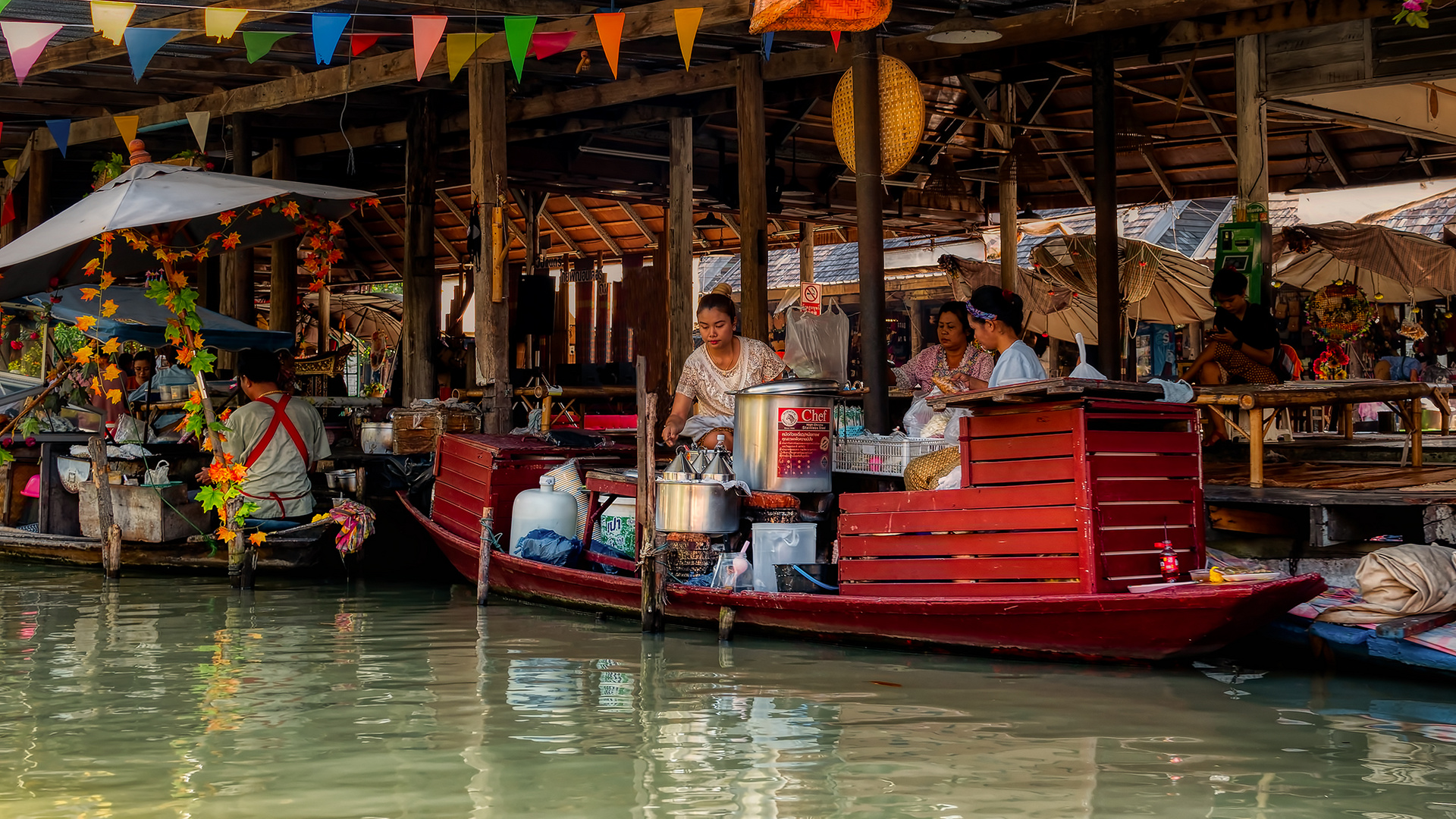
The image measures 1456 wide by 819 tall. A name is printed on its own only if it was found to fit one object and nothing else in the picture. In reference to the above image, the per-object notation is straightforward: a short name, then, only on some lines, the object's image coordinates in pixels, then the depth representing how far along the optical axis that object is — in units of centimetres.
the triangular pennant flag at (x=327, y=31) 797
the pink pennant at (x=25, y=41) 785
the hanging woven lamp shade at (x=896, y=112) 809
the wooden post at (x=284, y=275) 1339
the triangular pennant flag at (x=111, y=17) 759
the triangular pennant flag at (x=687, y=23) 791
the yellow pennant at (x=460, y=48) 855
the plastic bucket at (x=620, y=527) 769
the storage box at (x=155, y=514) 930
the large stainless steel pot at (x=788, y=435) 673
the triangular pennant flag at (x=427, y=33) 793
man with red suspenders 890
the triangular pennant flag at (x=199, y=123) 1033
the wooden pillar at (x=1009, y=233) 1355
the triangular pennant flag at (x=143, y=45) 792
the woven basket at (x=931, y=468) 645
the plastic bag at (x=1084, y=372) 600
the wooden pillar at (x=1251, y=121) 910
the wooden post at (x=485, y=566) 800
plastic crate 702
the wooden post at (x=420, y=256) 1124
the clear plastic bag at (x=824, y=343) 941
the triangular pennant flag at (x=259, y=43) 845
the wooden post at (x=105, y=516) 909
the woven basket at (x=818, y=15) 670
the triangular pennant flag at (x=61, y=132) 1114
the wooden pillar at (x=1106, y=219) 1011
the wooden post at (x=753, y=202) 948
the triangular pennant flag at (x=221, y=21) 791
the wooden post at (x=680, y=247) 1110
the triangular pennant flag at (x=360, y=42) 841
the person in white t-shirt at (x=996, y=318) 684
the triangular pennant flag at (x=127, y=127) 1003
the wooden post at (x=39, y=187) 1308
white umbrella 806
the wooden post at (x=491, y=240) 916
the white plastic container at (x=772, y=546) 671
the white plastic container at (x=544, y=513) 806
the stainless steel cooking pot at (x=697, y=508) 677
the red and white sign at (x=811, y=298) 987
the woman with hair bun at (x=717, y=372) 774
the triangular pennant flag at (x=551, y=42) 852
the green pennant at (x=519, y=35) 812
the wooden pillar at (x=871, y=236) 791
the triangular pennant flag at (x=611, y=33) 810
